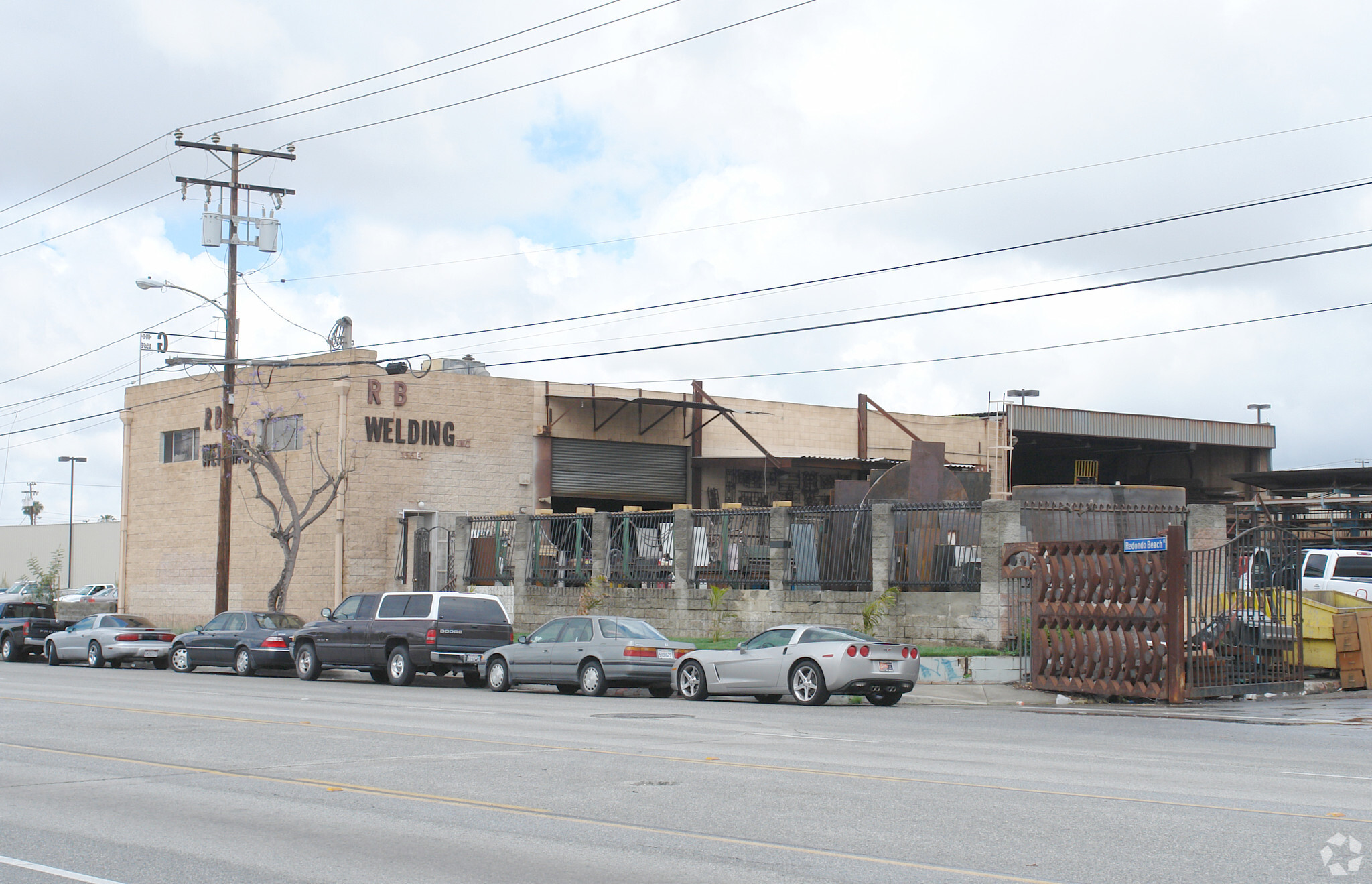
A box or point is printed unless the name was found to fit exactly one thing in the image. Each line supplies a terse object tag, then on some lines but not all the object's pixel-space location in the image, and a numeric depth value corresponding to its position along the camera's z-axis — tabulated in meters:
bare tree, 33.22
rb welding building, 36.50
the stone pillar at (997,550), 23.22
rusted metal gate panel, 19.53
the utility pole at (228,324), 32.16
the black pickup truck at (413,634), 24.28
